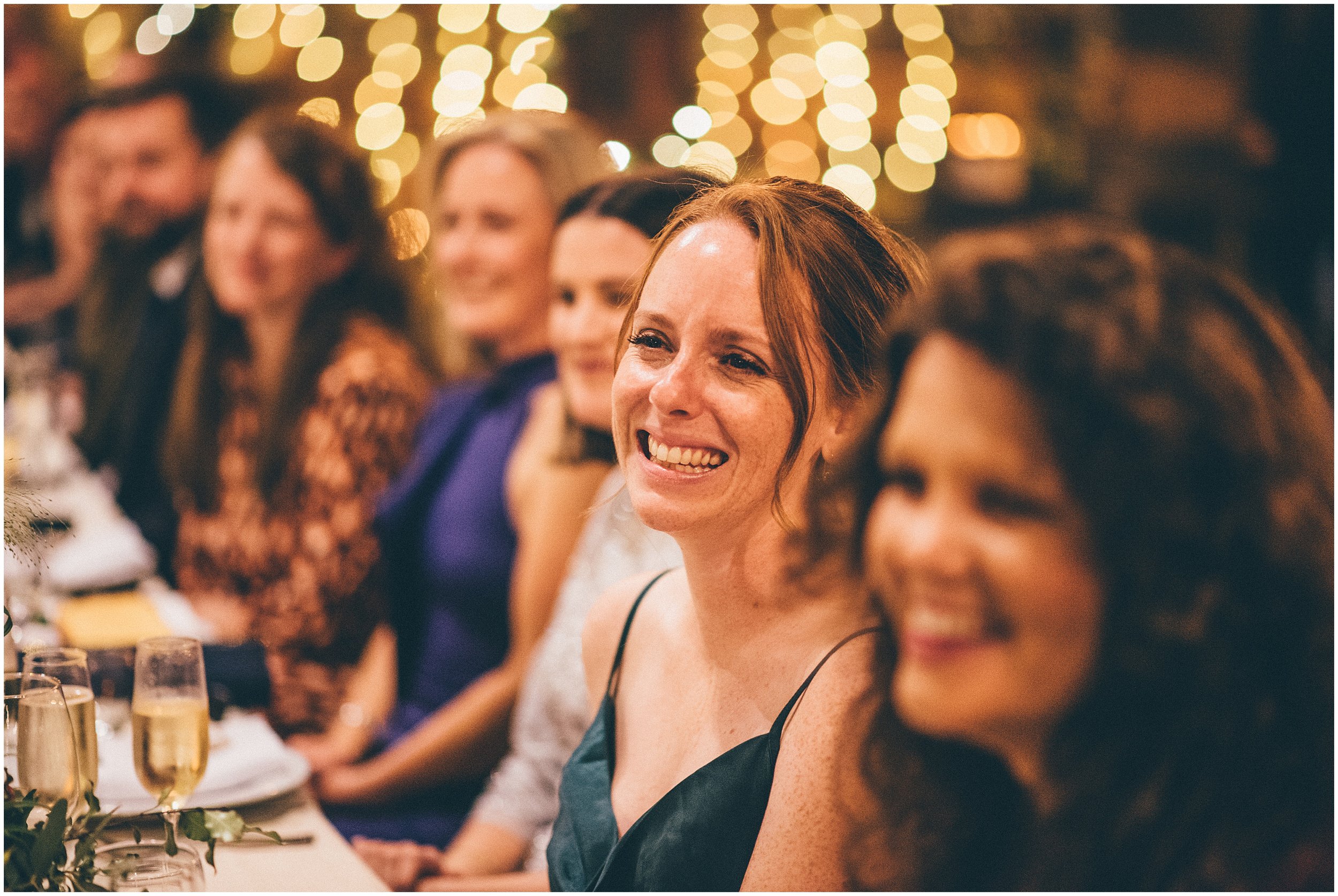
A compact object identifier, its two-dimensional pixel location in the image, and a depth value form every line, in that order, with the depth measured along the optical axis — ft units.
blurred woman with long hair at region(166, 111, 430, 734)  8.99
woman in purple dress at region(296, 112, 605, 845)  7.44
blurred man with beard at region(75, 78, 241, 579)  12.29
